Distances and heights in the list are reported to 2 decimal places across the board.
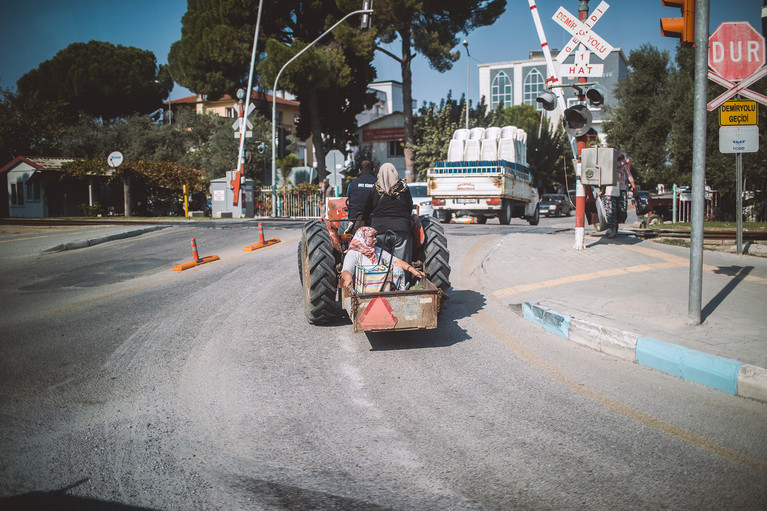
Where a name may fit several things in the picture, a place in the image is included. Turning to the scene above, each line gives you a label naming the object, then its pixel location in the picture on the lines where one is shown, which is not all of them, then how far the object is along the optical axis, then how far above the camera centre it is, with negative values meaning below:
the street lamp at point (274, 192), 29.61 +1.20
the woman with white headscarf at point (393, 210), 6.50 +0.04
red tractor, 5.54 -0.75
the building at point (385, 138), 50.91 +6.69
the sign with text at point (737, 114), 8.83 +1.47
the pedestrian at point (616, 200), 12.98 +0.26
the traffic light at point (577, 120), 10.33 +1.67
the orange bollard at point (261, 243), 14.25 -0.71
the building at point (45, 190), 34.72 +1.71
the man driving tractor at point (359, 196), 6.87 +0.22
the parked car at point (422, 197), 23.79 +0.70
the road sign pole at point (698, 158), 5.83 +0.54
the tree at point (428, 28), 33.84 +11.15
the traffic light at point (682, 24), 5.87 +1.90
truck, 20.28 +1.21
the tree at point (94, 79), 50.81 +12.25
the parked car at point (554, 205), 39.47 +0.50
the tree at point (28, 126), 42.33 +6.79
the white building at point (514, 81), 97.69 +22.63
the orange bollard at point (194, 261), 11.73 -0.95
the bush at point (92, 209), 33.38 +0.47
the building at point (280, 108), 63.06 +12.04
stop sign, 10.60 +3.20
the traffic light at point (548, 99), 10.82 +2.11
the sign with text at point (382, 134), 50.62 +6.98
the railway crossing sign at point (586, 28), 10.16 +3.25
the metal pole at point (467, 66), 41.71 +12.02
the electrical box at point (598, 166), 9.34 +0.74
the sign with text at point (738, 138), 8.62 +1.07
